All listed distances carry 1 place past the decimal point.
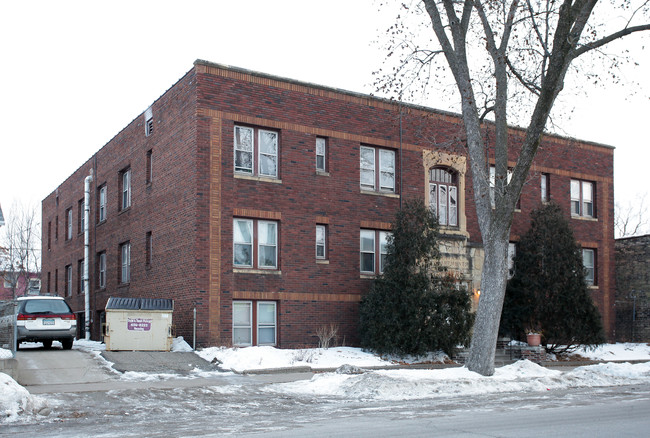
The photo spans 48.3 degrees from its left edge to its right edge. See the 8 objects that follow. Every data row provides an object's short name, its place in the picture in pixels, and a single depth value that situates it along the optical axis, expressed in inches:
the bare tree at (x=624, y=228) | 2588.6
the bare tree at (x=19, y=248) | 1940.2
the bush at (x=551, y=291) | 1015.0
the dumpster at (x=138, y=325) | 833.5
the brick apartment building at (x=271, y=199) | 896.3
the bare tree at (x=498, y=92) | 679.7
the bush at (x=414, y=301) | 877.8
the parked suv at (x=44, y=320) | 852.0
